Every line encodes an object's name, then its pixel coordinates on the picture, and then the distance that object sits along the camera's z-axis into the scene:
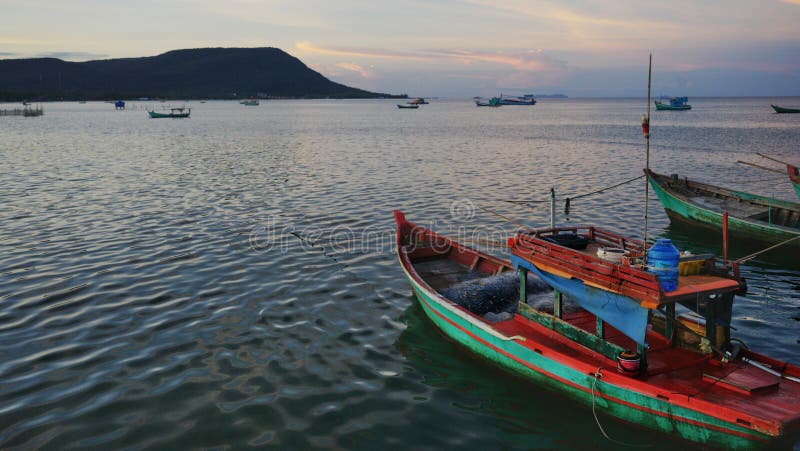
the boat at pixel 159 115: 120.04
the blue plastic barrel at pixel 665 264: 8.89
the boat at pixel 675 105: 164.39
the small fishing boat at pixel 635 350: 8.20
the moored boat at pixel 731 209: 19.73
